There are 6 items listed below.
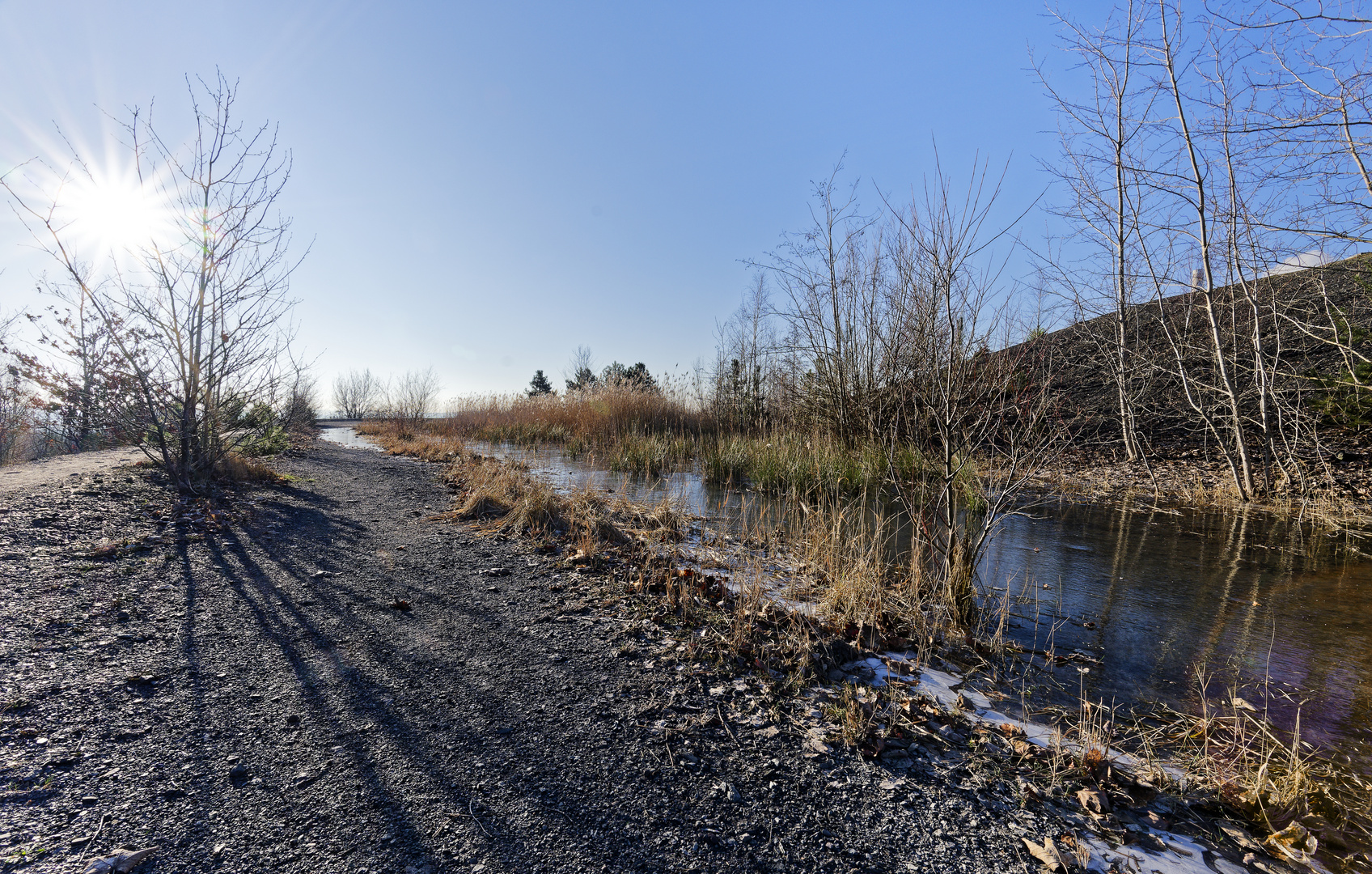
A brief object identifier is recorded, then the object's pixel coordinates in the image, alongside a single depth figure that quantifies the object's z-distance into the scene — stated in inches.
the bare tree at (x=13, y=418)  389.1
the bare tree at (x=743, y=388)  456.3
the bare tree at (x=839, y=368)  294.7
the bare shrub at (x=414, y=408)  776.3
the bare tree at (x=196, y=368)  198.1
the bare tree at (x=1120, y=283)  305.6
